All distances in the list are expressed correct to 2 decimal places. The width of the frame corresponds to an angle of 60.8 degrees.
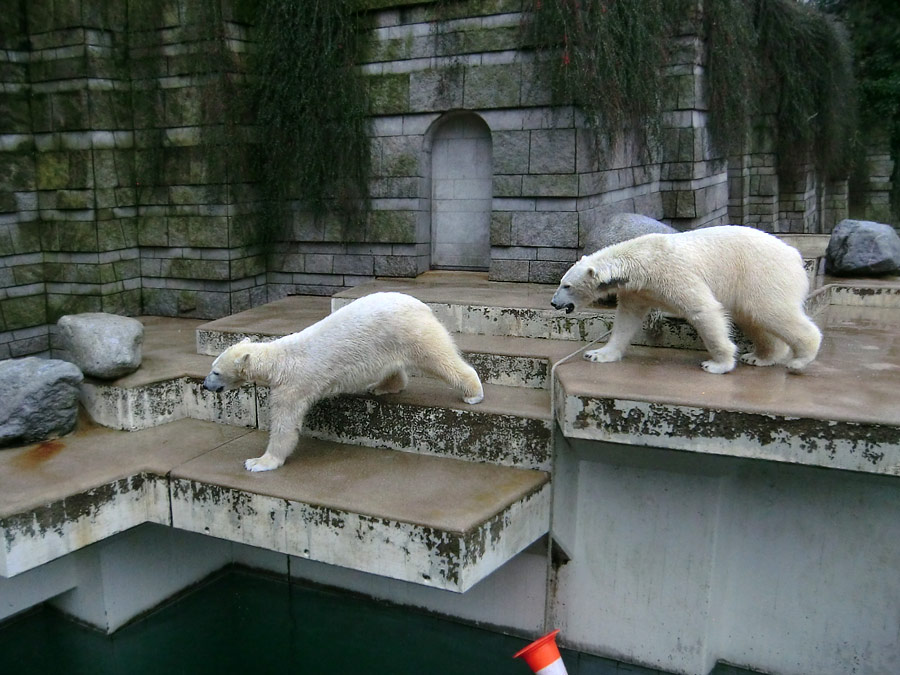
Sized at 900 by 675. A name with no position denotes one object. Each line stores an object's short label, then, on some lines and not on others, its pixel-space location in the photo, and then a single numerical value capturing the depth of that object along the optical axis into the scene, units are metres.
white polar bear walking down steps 4.28
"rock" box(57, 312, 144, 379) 5.25
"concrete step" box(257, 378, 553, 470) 4.43
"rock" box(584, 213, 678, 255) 6.14
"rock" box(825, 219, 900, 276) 7.66
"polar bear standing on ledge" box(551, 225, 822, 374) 4.17
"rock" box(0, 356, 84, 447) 4.77
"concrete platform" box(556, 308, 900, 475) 3.49
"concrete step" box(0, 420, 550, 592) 3.78
